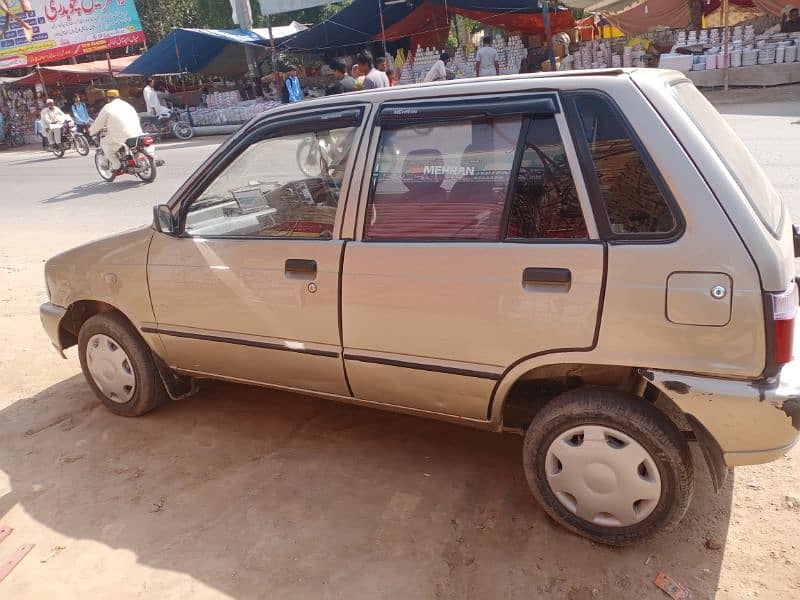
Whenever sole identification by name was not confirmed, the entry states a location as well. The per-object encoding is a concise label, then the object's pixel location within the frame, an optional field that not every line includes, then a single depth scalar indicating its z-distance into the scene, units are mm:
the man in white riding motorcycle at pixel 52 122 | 19172
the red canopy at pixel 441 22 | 20031
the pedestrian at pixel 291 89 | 15547
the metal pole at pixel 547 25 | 14461
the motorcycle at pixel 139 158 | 11844
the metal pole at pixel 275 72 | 20406
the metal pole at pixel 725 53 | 15499
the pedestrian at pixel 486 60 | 16062
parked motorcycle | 20475
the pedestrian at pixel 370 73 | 9266
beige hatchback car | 2221
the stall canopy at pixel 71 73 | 28484
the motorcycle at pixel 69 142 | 18952
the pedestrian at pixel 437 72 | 13135
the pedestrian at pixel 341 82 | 8977
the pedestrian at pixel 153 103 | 20891
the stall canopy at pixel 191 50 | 23750
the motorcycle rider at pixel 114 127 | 11852
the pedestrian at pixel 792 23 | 16031
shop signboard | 28078
